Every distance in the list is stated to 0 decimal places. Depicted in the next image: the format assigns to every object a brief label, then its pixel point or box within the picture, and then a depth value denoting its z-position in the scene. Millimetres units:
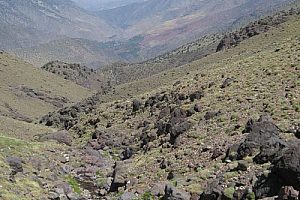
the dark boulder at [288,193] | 22719
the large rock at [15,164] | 42300
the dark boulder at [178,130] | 47556
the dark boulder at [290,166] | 24188
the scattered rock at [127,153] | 56253
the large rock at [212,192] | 28562
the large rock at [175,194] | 30234
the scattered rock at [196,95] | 59969
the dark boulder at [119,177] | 41250
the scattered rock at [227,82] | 58319
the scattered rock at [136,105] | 76875
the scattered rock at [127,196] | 36000
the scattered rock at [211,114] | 47897
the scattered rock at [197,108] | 53528
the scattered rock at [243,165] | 31016
